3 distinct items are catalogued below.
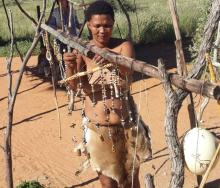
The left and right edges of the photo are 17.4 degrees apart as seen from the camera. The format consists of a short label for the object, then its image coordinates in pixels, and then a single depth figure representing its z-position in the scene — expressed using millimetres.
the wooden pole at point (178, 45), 3127
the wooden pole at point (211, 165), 2633
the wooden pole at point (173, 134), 2815
